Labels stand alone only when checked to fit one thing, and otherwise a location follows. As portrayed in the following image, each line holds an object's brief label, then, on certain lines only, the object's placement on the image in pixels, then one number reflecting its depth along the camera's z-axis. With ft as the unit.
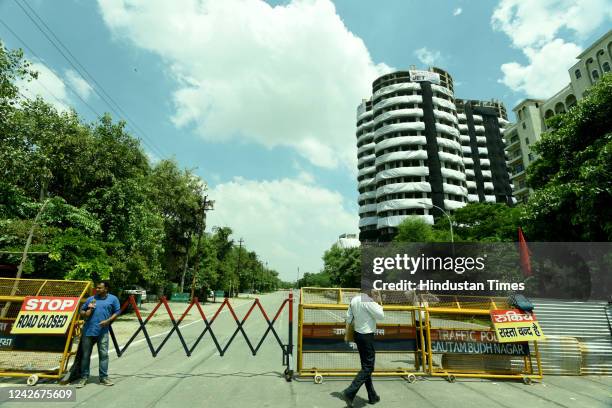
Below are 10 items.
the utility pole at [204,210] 119.34
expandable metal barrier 22.71
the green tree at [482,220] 116.91
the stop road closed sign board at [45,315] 22.43
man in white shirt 17.92
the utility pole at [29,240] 38.81
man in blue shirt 21.03
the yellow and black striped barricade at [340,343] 23.89
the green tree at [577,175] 39.24
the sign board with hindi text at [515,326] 24.04
